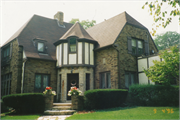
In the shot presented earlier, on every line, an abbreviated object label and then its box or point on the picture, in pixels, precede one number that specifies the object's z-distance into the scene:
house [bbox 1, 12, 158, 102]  13.97
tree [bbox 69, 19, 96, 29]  33.59
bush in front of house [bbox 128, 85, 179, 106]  10.76
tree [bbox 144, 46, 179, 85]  9.93
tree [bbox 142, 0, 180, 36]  6.65
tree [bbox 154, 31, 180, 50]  39.81
